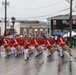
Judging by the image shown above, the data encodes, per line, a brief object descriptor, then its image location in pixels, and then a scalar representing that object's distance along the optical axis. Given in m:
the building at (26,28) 62.88
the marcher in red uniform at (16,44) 19.74
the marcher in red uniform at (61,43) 18.86
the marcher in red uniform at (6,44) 19.01
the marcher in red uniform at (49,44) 19.41
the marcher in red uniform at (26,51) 16.36
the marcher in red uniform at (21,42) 20.61
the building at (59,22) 60.40
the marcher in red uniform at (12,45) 19.82
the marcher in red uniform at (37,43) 20.08
